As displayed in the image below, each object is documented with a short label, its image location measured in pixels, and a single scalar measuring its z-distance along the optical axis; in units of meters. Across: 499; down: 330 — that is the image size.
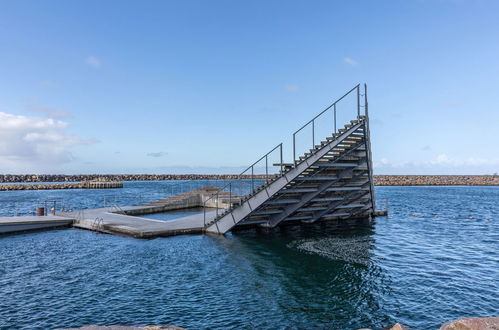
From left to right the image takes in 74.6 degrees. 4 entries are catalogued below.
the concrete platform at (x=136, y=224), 22.83
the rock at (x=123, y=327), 6.65
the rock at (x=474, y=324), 6.77
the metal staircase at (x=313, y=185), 20.66
